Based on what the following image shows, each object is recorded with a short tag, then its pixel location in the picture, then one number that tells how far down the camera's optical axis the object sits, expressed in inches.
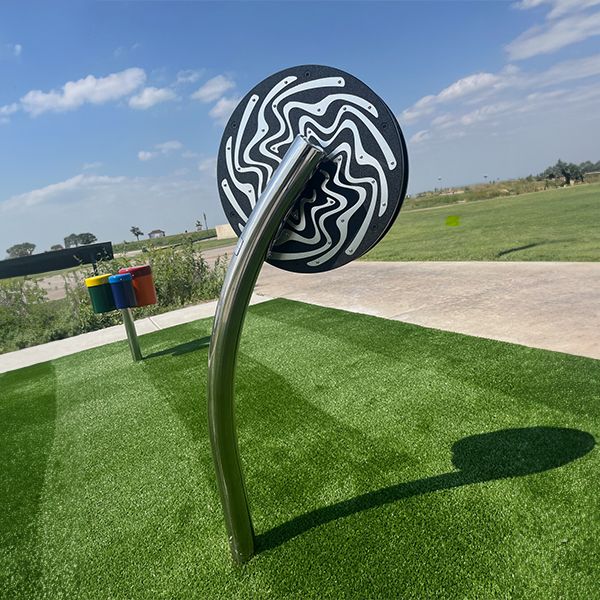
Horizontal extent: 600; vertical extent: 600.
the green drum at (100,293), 244.5
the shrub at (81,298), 397.4
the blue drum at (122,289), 243.9
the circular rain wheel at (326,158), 80.2
